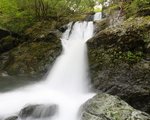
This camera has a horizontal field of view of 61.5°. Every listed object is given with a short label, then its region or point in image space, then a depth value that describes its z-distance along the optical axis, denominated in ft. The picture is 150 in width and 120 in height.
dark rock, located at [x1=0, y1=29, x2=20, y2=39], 22.37
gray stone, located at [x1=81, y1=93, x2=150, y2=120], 10.20
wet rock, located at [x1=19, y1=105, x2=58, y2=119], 11.86
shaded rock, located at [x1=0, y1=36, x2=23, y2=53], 21.89
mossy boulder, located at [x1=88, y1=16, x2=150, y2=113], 12.64
